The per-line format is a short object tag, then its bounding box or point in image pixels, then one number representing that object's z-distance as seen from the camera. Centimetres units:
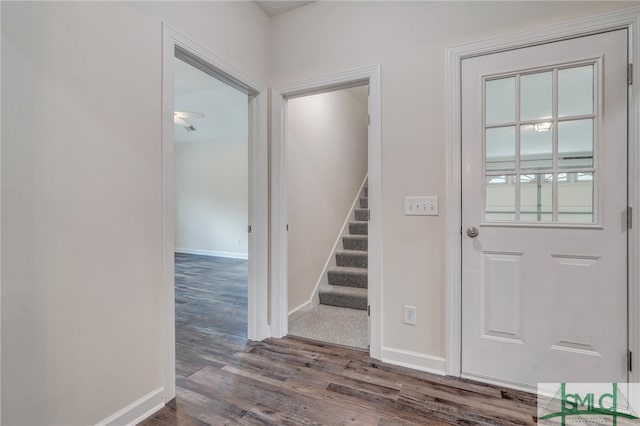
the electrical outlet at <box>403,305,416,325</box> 206
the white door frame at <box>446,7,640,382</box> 158
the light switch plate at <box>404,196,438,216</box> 200
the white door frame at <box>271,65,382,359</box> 215
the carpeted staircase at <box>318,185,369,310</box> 326
